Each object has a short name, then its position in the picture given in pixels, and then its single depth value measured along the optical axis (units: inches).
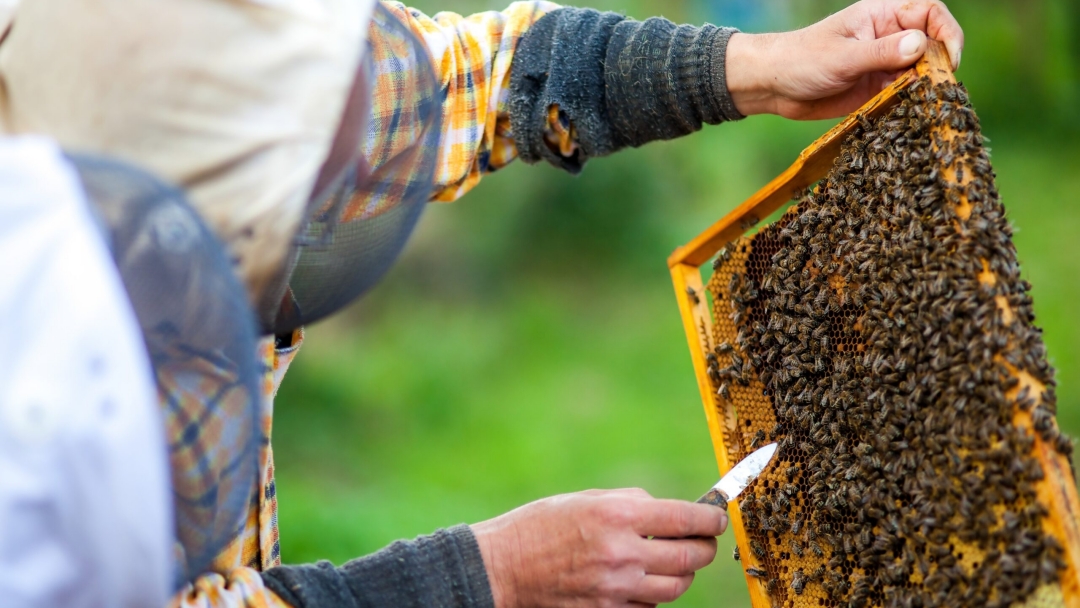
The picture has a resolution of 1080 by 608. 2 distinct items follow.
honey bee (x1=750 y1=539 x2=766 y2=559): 107.3
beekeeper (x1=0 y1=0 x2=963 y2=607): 99.2
